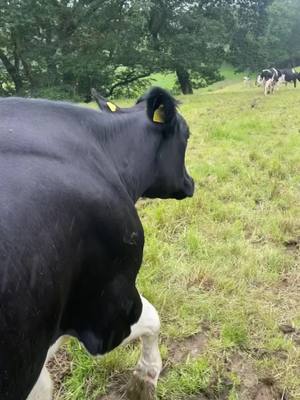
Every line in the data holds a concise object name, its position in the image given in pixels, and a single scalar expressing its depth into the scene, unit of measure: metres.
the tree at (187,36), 21.84
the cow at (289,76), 25.39
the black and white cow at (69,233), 1.41
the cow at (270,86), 20.44
